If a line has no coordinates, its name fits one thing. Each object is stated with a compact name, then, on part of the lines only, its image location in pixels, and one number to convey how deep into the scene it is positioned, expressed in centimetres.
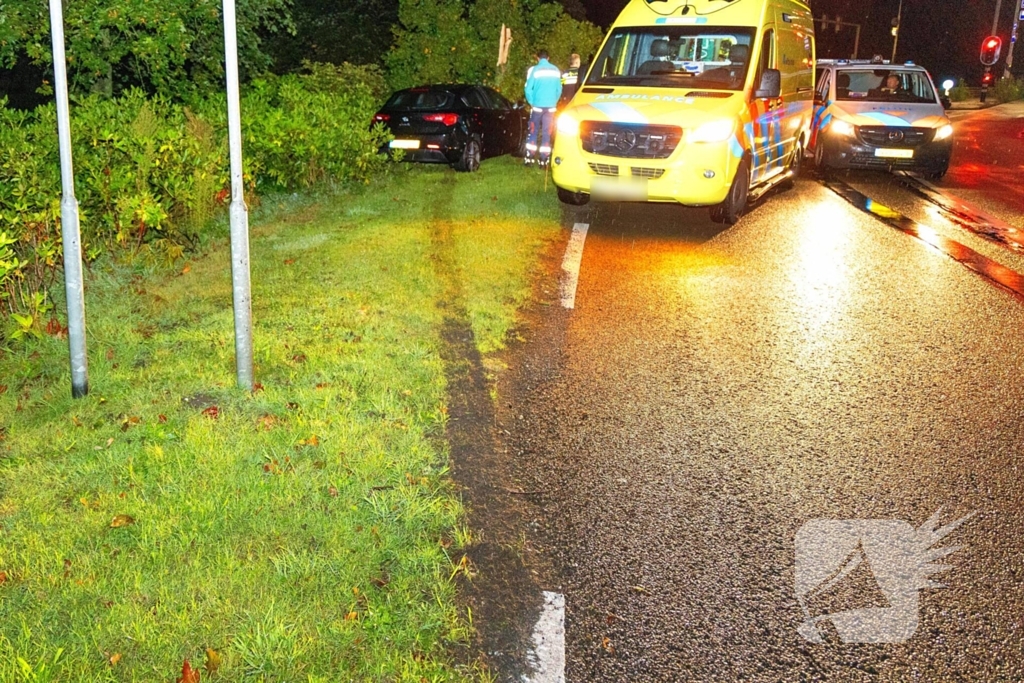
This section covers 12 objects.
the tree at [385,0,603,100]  2417
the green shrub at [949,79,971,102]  4978
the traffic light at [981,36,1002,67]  4069
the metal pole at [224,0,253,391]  529
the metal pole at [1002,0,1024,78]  4736
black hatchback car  1588
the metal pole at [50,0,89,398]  520
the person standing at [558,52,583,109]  1259
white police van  1571
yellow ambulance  1073
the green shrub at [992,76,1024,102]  4734
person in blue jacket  1667
